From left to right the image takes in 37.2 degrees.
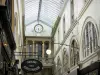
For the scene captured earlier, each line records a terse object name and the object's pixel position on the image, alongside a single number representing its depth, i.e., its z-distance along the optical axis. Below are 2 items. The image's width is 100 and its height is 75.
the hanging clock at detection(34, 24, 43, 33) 22.29
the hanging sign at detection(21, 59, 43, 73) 8.09
